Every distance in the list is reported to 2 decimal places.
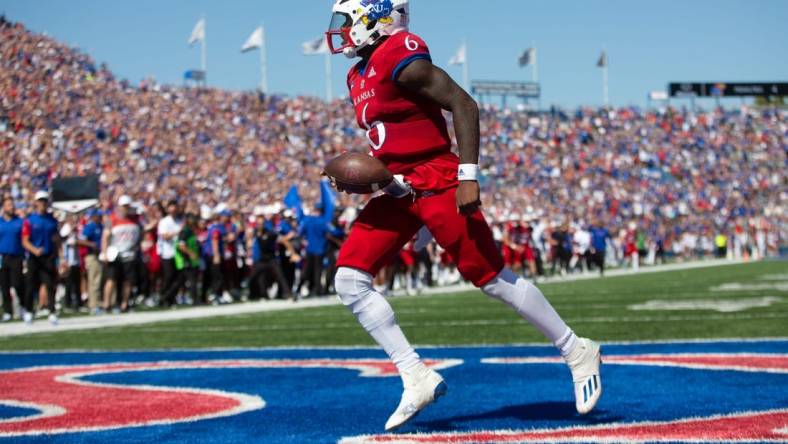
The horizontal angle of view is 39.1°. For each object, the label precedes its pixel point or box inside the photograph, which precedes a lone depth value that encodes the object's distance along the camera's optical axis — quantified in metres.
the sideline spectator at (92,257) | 17.59
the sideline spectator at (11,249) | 15.09
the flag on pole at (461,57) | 64.19
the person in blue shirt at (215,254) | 19.70
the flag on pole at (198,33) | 53.69
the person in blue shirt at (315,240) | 19.91
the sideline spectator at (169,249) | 18.59
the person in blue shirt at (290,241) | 21.84
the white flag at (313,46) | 52.53
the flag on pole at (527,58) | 70.62
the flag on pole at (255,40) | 52.66
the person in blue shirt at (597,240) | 32.28
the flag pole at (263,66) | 53.71
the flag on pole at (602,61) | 72.81
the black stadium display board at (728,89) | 78.94
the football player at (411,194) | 4.75
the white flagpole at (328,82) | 54.92
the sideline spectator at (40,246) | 14.99
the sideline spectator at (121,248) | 17.06
